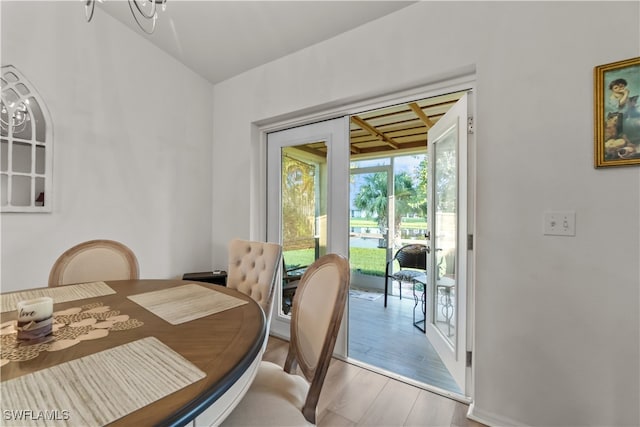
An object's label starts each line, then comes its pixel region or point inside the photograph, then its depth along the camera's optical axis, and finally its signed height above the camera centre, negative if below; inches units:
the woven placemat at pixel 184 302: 40.2 -15.3
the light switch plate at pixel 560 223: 53.2 -1.4
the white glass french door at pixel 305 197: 91.6 +6.5
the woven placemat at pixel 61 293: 44.9 -14.9
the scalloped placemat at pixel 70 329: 28.6 -15.0
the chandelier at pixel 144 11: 45.3 +64.4
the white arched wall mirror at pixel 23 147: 72.7 +18.7
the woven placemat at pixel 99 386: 19.7 -14.9
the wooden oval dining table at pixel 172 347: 21.7 -15.1
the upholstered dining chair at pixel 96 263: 63.1 -12.4
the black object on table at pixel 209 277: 104.5 -25.1
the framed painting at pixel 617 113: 48.3 +19.2
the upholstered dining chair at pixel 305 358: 34.9 -21.8
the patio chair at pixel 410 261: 134.0 -25.6
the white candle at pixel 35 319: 30.8 -12.7
